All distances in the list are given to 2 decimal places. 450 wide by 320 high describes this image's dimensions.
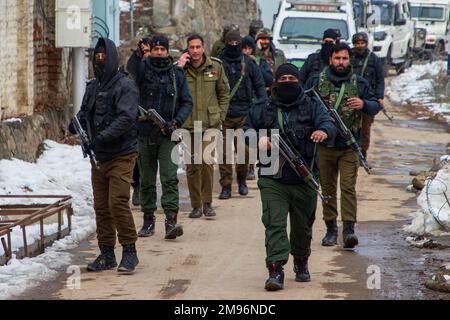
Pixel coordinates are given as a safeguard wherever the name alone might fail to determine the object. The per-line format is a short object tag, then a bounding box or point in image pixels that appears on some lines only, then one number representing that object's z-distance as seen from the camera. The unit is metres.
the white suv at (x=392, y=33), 37.06
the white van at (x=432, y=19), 48.44
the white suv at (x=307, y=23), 23.36
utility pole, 23.80
